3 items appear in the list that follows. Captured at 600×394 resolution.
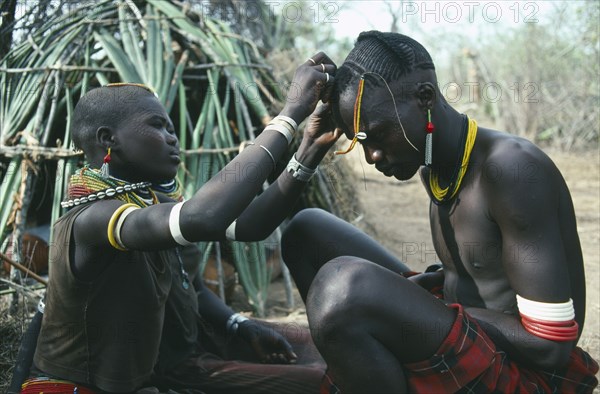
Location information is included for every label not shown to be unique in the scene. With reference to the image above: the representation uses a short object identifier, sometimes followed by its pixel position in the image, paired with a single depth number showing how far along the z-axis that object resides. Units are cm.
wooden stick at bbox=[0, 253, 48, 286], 296
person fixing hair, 198
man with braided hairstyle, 184
